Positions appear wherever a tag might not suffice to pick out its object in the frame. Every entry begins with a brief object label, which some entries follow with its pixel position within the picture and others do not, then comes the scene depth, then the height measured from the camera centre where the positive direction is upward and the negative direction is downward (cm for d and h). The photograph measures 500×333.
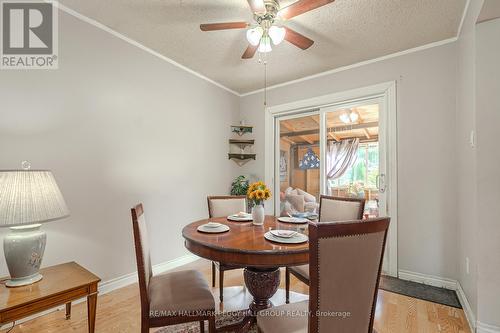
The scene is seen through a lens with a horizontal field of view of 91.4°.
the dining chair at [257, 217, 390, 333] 95 -44
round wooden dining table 130 -48
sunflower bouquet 191 -22
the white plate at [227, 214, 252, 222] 212 -46
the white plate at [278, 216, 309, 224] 207 -47
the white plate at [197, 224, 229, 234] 170 -45
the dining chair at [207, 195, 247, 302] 259 -43
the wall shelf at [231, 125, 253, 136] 411 +63
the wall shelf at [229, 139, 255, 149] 409 +40
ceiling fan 169 +108
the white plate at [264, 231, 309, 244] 144 -44
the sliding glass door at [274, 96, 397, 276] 302 +14
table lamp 141 -29
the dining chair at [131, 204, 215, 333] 134 -77
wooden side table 130 -74
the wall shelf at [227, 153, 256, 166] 408 +15
